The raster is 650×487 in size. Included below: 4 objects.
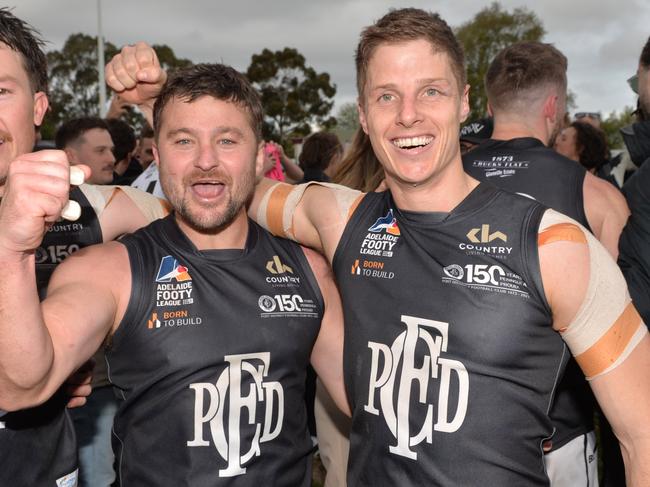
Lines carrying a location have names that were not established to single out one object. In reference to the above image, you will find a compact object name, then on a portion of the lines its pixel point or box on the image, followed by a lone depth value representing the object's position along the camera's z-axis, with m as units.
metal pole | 30.83
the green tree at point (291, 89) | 54.16
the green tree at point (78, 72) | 45.69
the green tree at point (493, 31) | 53.12
